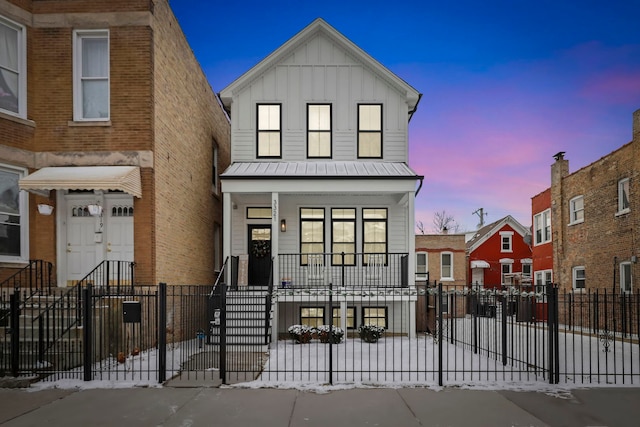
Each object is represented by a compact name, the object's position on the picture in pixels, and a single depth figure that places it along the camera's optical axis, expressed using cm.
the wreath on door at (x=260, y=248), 1689
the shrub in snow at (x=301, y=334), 1316
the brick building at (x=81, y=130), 1169
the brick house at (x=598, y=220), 1644
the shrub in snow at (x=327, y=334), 1305
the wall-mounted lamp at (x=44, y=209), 1145
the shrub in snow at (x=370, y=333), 1365
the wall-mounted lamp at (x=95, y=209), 1138
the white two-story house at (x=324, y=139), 1625
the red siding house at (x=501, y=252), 3731
